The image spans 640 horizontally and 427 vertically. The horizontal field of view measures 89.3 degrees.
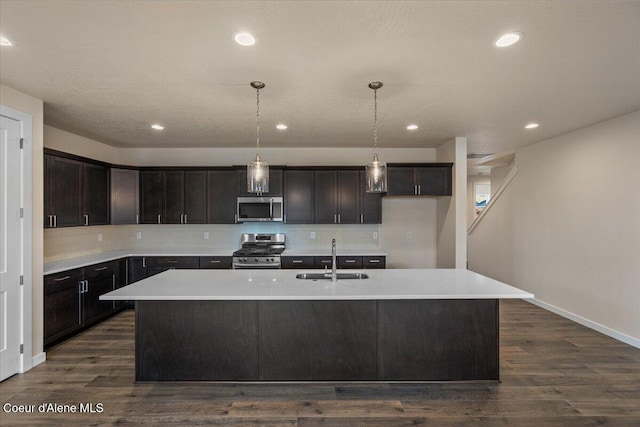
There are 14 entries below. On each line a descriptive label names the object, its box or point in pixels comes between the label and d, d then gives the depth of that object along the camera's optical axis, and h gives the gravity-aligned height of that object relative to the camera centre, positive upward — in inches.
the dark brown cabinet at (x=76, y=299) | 138.8 -40.1
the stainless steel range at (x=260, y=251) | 192.2 -23.6
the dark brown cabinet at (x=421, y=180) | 195.5 +20.0
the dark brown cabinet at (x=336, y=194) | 207.3 +12.2
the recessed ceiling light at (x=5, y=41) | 82.8 +45.2
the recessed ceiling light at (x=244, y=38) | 81.0 +44.8
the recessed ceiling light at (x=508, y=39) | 81.0 +44.5
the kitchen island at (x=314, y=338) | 108.4 -42.0
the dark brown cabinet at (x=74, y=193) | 146.4 +10.9
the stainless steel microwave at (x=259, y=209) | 205.0 +2.7
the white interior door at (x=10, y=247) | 113.3 -11.8
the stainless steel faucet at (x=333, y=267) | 121.1 -20.7
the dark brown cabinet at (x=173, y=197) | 206.5 +10.7
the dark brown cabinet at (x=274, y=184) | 206.4 +18.6
